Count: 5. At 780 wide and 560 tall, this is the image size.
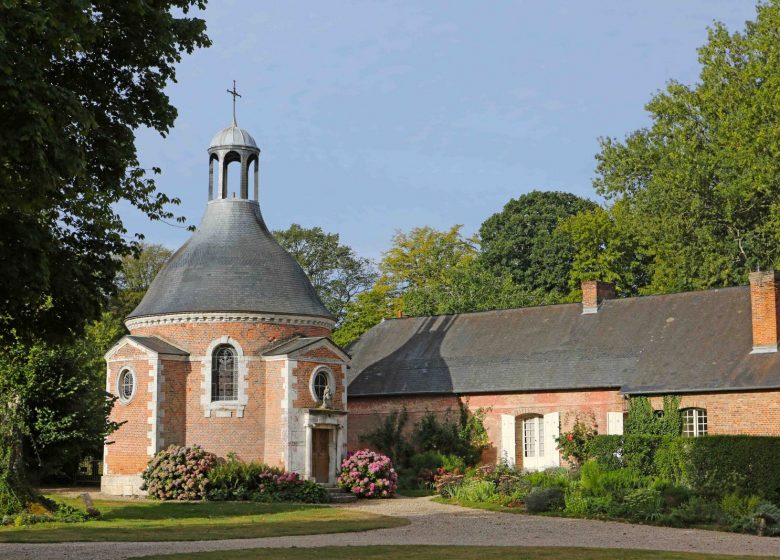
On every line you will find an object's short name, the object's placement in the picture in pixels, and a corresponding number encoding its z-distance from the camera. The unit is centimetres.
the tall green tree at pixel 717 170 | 3634
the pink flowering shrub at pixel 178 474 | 2752
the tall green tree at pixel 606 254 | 4669
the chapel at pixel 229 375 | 2933
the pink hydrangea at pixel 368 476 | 2856
